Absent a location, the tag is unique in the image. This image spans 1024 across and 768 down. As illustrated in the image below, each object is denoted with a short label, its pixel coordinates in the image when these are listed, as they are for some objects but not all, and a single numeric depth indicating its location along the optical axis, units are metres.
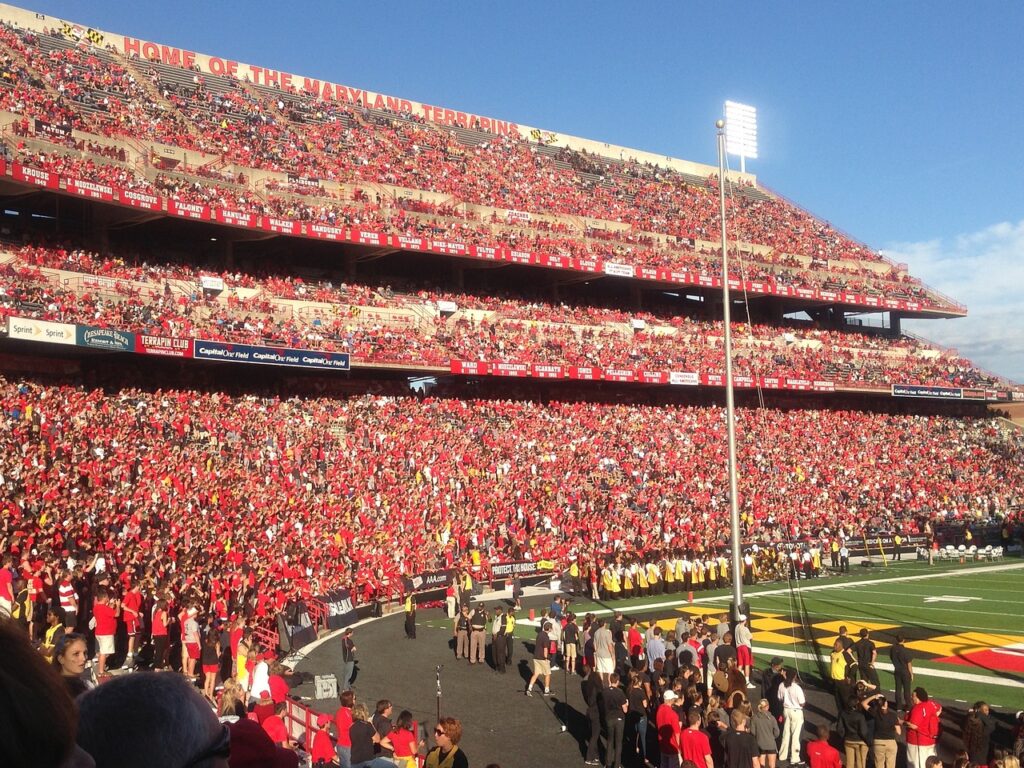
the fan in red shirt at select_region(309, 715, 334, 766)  10.36
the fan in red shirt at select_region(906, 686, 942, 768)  11.34
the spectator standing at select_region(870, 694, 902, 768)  11.31
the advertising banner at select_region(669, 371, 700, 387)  46.09
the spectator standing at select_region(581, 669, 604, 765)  13.17
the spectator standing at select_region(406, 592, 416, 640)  22.29
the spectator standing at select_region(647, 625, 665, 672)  15.78
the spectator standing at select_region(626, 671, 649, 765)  13.20
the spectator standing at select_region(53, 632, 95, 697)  5.09
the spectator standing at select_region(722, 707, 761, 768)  10.59
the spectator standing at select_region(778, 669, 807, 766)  13.01
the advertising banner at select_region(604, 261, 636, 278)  47.91
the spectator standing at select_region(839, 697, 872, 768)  11.39
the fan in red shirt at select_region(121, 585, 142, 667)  15.96
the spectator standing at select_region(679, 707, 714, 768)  10.41
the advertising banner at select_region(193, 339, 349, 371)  32.81
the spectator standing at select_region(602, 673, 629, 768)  12.77
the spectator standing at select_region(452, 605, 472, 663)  20.34
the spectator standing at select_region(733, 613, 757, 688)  16.47
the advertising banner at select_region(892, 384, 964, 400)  52.66
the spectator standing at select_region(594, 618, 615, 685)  16.00
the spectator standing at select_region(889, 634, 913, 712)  14.12
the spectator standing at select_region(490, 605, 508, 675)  19.19
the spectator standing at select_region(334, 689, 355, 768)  10.18
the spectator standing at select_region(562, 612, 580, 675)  18.24
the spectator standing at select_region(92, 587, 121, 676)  15.07
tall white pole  18.78
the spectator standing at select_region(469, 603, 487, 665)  20.03
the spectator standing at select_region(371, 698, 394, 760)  10.41
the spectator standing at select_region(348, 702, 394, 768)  9.67
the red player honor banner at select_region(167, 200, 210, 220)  35.69
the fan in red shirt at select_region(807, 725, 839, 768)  10.36
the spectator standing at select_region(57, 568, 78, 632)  15.11
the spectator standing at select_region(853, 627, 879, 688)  14.05
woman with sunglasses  8.07
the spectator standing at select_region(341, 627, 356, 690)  17.02
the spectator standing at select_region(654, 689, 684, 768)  11.78
